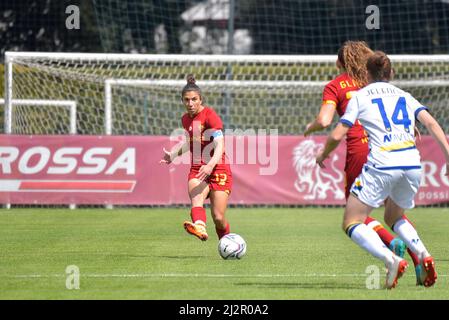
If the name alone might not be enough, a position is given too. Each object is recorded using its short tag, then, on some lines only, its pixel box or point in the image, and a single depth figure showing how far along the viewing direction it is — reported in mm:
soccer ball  10875
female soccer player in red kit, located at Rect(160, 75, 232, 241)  11453
